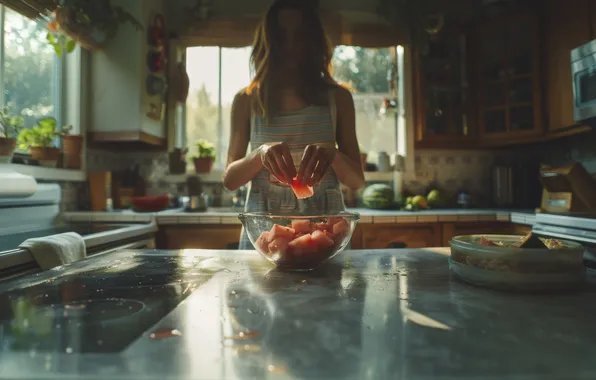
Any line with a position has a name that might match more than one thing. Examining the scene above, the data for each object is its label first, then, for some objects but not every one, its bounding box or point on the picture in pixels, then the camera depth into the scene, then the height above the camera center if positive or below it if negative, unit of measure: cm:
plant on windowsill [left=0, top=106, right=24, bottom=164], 184 +30
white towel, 128 -17
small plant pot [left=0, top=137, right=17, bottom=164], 183 +25
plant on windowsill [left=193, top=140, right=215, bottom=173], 296 +30
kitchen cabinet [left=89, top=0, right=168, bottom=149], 256 +77
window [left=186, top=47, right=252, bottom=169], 315 +85
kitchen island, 36 -16
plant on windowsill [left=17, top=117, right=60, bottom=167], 215 +33
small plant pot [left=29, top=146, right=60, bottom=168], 217 +26
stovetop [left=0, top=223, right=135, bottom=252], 135 -14
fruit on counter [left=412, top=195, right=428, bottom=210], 274 -5
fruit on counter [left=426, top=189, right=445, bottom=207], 284 -3
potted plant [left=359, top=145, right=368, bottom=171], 300 +31
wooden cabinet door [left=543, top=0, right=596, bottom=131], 231 +91
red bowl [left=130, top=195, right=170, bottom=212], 239 -3
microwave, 197 +58
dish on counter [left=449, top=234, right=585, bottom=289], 64 -12
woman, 139 +33
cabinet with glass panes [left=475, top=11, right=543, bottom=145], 262 +81
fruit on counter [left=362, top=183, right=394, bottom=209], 274 -1
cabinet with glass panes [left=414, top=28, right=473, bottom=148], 288 +78
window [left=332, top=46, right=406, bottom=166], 316 +87
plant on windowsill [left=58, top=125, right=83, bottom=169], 239 +33
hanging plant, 217 +106
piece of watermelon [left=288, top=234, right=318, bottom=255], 77 -10
